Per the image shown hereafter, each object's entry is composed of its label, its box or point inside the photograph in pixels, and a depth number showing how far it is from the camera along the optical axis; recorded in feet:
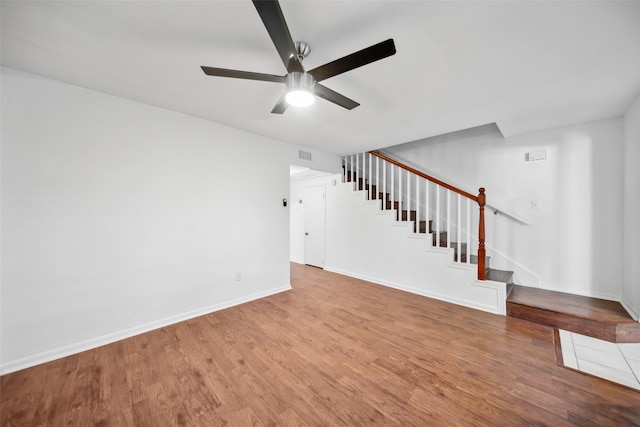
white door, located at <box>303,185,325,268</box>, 17.99
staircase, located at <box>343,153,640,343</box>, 8.11
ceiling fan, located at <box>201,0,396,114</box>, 3.79
